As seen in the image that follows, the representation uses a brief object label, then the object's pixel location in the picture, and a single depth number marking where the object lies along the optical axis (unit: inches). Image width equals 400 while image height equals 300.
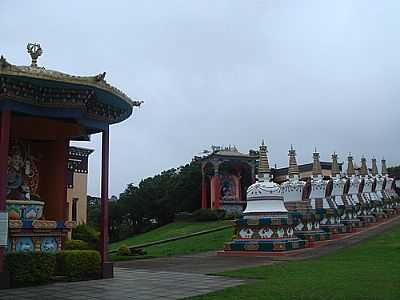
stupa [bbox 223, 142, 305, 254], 880.3
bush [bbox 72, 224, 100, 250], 906.4
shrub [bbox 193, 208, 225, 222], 1956.2
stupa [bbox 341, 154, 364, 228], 1208.7
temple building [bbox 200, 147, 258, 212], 2240.4
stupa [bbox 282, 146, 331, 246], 984.3
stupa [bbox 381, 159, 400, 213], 1573.6
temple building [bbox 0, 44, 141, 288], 477.7
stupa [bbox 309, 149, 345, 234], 1110.3
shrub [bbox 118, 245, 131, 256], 863.1
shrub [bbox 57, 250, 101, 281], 506.0
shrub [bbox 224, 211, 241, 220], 1968.1
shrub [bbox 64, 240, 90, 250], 640.4
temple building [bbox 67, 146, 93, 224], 1088.8
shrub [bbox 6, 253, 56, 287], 452.8
